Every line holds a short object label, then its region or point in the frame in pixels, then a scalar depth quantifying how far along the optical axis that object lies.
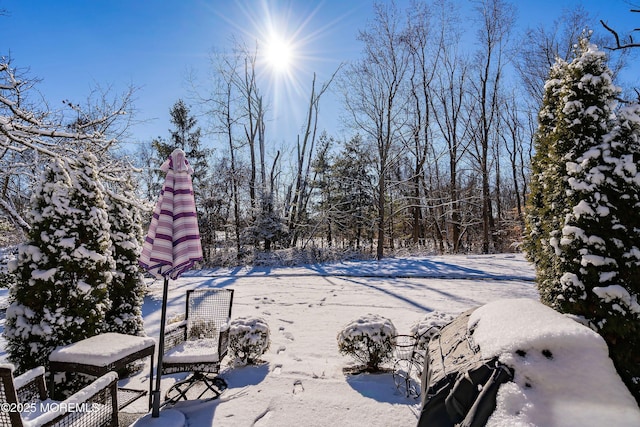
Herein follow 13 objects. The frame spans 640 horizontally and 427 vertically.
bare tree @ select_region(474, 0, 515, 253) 16.95
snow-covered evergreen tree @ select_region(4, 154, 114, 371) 3.50
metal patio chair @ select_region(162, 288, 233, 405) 3.55
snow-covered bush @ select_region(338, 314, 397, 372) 4.00
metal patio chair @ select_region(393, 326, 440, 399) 3.58
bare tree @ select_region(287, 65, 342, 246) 20.42
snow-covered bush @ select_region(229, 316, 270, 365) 4.27
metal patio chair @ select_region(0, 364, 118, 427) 1.99
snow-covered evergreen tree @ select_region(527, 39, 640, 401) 2.66
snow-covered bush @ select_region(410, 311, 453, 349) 3.89
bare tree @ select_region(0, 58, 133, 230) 4.02
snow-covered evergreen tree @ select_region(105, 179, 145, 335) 4.66
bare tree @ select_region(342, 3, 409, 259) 15.74
